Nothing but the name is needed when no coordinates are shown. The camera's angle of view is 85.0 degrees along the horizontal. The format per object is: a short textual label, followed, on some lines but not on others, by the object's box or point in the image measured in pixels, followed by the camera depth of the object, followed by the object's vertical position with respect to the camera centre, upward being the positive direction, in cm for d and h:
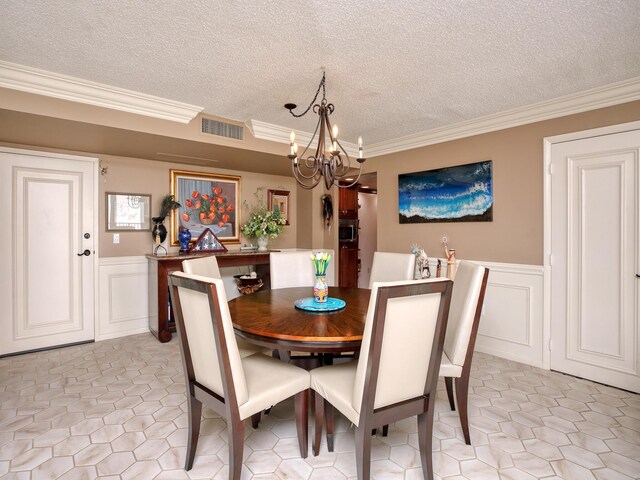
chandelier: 230 +55
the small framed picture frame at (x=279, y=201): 516 +56
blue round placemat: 212 -42
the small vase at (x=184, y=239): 414 -1
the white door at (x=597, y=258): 273 -17
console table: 373 -52
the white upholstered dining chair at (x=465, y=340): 198 -58
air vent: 338 +109
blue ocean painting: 358 +49
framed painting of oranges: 430 +45
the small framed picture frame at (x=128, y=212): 393 +31
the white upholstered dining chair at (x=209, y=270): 226 -23
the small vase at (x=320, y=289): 229 -33
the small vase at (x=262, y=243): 475 -7
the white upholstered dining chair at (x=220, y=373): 151 -67
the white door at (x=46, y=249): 340 -11
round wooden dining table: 166 -46
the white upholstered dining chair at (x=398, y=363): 142 -54
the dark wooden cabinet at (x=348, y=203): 651 +68
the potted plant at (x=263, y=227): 471 +15
